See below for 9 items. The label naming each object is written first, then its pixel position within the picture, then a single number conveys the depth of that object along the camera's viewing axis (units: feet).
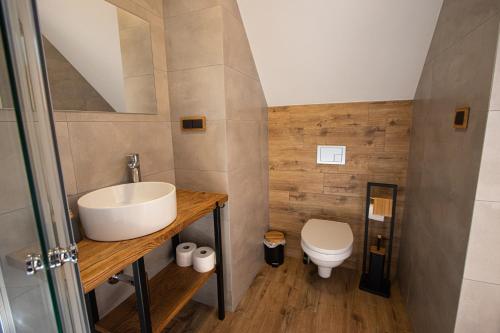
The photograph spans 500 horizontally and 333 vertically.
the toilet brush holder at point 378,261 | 5.90
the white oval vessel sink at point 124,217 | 2.95
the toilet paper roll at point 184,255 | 5.16
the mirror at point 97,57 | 3.40
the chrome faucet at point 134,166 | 4.28
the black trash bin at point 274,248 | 7.06
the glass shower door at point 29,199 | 1.29
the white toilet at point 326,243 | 5.32
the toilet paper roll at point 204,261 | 4.88
